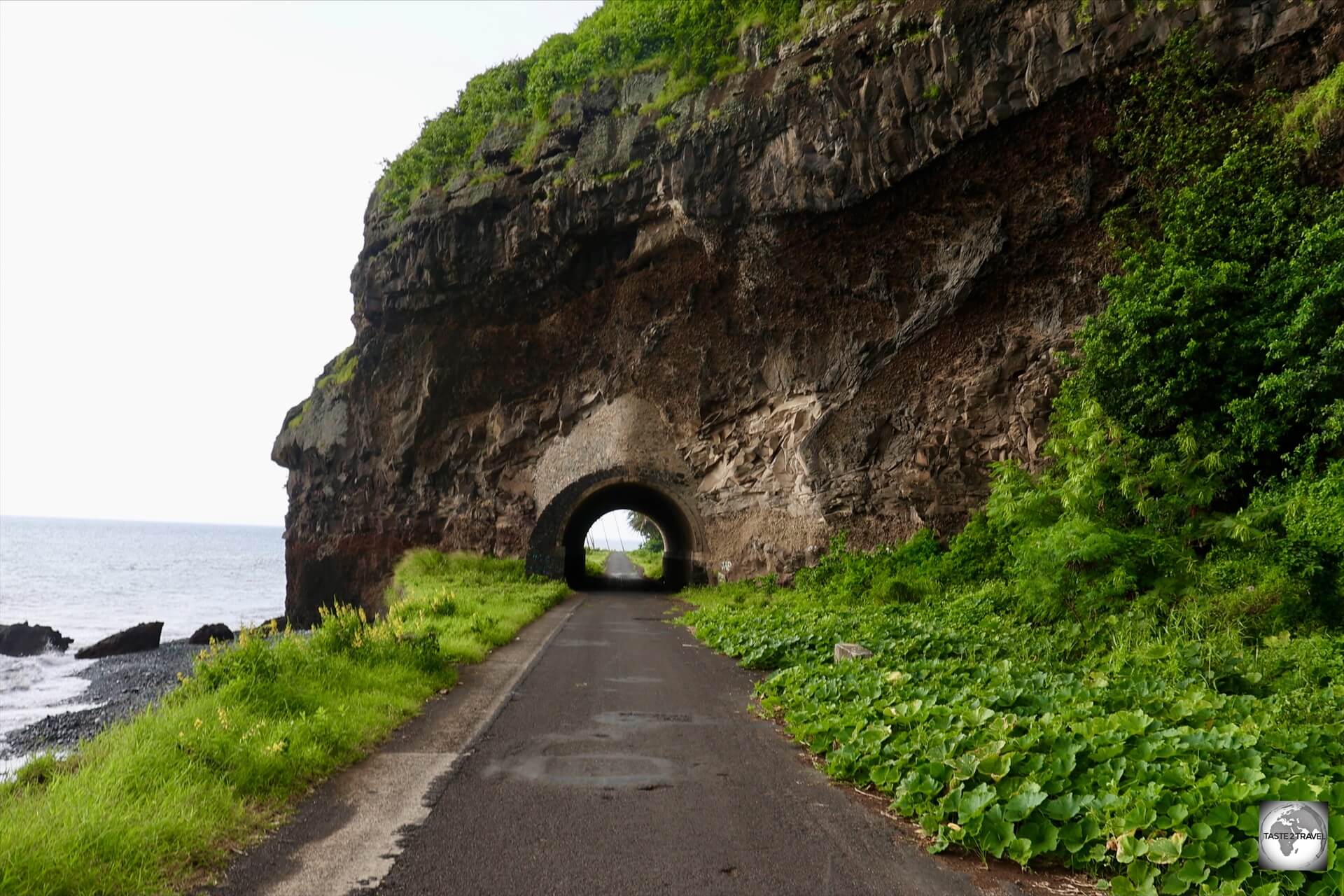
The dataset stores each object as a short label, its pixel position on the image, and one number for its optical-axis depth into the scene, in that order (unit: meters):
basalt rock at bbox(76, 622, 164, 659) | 24.77
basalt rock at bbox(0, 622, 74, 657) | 24.97
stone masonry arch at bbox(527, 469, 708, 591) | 27.84
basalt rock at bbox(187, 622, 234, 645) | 27.62
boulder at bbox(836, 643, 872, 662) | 9.84
